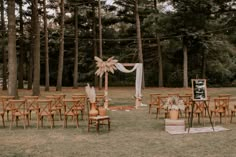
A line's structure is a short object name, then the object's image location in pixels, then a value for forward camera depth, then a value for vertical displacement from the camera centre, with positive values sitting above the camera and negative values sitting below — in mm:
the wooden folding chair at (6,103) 11003 -776
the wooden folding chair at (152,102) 13528 -962
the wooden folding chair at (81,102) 12031 -828
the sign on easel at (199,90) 9883 -368
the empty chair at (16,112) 10472 -980
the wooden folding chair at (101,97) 14209 -758
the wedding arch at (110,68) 16161 +410
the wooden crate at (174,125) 9617 -1268
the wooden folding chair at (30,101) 11109 -708
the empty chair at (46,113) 10453 -1021
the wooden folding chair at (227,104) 11648 -891
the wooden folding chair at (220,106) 11146 -943
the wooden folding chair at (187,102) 12594 -885
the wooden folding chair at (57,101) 12444 -811
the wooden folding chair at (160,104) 12671 -1010
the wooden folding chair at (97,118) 9727 -1093
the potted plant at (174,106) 9906 -797
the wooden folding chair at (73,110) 10478 -956
